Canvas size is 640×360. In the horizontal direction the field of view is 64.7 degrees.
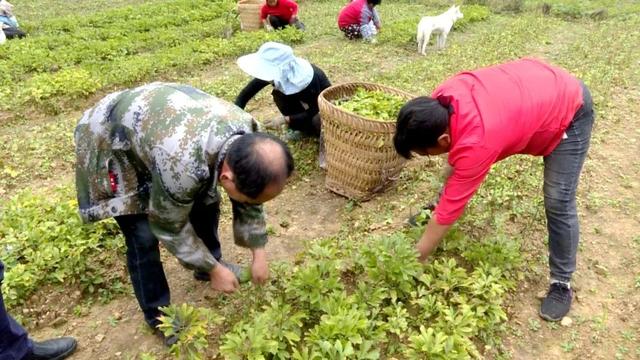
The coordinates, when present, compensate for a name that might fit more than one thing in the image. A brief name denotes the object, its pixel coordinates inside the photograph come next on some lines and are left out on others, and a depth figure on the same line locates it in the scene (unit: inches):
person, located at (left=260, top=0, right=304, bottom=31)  403.9
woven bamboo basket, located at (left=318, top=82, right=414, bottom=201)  151.2
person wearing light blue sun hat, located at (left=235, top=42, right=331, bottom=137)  168.2
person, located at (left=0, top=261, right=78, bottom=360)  92.7
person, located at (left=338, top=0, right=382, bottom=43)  385.7
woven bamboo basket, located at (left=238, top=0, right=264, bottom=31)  417.1
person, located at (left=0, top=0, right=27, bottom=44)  388.2
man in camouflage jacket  77.1
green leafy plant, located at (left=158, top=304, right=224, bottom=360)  87.9
